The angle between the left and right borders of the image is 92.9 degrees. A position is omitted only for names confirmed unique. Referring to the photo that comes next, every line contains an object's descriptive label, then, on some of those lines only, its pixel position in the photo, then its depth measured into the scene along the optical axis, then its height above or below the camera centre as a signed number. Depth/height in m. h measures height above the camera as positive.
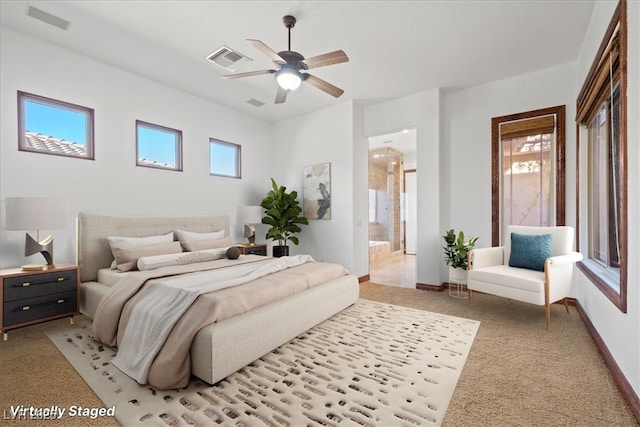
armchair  3.02 -0.61
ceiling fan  2.70 +1.39
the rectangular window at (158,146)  4.27 +1.01
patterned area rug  1.72 -1.14
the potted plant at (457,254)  4.09 -0.57
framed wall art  5.39 +0.41
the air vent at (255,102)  5.12 +1.92
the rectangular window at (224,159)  5.26 +1.00
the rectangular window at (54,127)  3.27 +1.02
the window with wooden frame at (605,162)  2.06 +0.47
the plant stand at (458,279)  4.08 -0.89
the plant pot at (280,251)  5.44 -0.66
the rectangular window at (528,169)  3.98 +0.60
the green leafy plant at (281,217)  5.42 -0.05
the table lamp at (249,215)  5.08 -0.01
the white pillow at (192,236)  4.21 -0.30
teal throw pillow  3.43 -0.44
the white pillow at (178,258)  3.32 -0.51
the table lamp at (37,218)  2.79 -0.02
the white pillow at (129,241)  3.53 -0.32
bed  2.04 -0.81
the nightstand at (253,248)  5.01 -0.58
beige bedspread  1.99 -0.70
